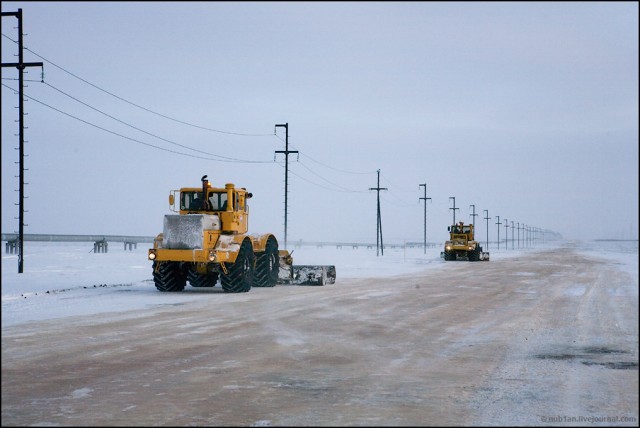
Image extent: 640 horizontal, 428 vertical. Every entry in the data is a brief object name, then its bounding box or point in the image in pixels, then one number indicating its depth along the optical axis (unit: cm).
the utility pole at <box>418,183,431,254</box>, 8764
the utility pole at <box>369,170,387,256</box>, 7569
